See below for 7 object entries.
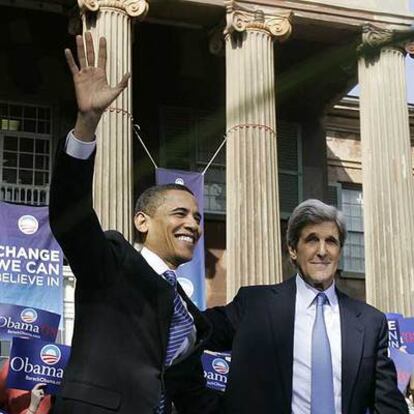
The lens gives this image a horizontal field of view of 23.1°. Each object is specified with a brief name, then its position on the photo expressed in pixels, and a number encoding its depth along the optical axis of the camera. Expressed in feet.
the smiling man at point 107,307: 10.52
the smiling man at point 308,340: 13.01
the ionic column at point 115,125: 51.55
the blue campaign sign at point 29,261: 48.37
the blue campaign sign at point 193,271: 50.61
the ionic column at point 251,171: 53.78
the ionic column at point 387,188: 56.29
